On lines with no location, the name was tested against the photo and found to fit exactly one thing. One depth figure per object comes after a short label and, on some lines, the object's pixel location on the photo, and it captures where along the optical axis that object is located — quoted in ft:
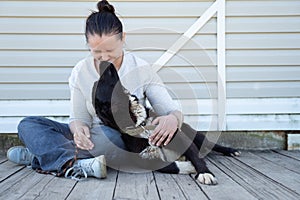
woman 6.40
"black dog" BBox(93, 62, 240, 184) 6.16
